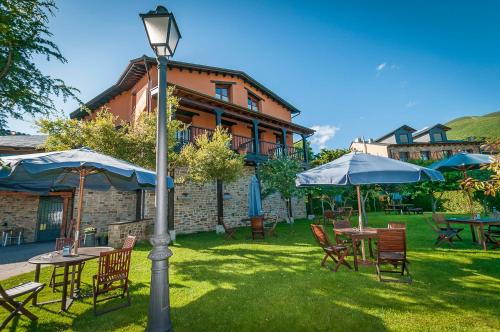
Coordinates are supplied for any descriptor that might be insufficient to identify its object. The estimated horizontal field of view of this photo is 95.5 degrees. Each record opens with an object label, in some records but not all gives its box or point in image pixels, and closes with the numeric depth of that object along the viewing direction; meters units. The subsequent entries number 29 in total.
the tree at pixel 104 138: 8.11
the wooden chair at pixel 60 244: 4.51
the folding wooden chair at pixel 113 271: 3.44
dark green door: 12.13
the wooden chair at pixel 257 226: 9.39
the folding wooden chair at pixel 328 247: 4.83
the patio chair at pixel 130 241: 4.22
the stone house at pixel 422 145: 28.44
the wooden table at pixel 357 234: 4.75
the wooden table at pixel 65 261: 3.54
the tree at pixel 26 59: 4.13
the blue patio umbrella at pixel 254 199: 10.57
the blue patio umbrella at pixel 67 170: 3.11
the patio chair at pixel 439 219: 7.28
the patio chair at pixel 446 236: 6.75
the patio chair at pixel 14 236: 10.88
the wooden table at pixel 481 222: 5.97
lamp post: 2.39
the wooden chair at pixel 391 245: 4.20
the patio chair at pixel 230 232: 9.30
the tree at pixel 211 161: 9.32
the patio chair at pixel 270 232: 9.54
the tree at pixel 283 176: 11.83
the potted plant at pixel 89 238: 9.13
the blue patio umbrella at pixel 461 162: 6.59
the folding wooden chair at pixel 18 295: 2.93
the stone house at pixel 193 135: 11.44
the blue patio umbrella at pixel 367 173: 4.23
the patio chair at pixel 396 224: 5.66
